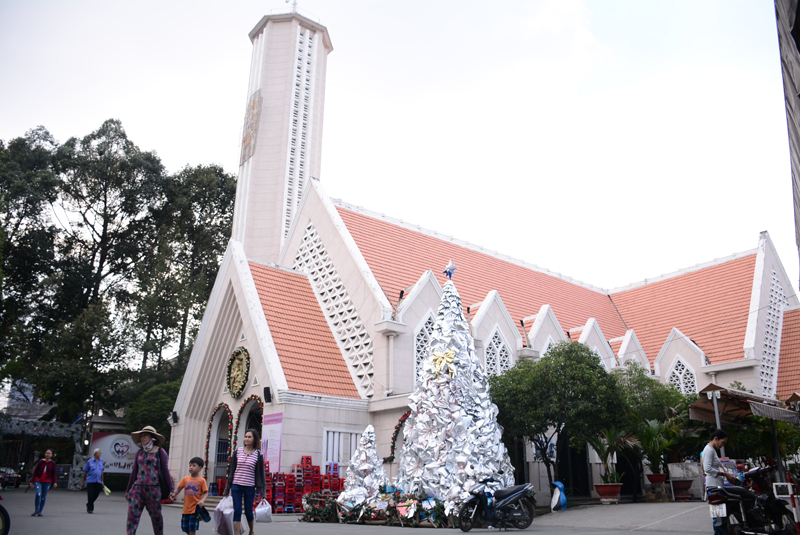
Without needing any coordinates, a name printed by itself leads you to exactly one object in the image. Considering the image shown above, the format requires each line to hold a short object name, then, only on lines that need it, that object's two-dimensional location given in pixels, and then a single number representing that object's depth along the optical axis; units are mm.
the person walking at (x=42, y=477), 13820
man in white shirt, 8414
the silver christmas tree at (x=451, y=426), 14195
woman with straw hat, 8180
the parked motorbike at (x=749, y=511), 8109
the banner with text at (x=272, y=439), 17062
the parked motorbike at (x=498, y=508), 12352
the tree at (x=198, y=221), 39156
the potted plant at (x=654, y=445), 19328
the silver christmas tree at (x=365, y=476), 14688
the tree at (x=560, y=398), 17234
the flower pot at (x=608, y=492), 17703
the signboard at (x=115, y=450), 31141
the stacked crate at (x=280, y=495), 16281
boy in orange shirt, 8855
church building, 19109
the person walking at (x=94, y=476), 15188
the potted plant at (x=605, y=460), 17719
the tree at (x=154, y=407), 30562
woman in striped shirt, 9164
